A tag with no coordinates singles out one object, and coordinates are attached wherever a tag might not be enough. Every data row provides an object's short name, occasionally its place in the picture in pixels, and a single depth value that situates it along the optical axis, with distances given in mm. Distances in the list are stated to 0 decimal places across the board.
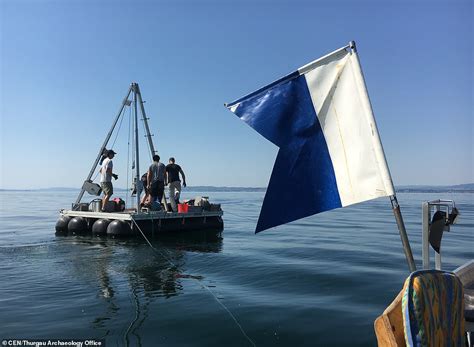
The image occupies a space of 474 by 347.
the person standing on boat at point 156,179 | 17547
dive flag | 4176
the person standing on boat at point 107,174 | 17172
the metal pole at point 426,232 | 4926
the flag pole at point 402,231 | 3859
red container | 18545
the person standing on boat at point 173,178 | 18016
